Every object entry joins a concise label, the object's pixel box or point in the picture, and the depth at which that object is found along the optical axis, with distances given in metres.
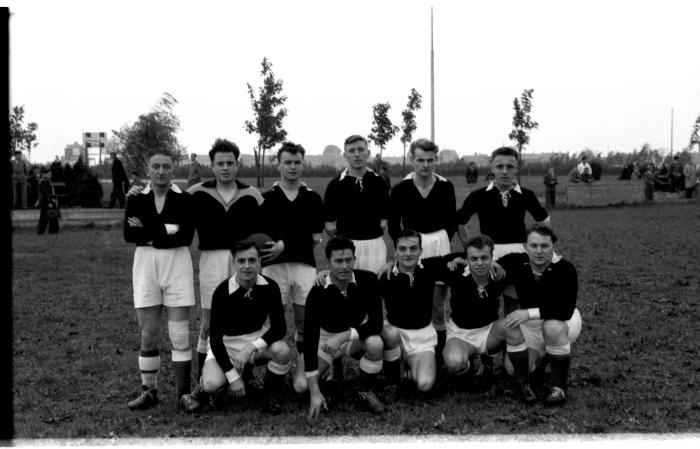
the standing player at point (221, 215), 4.96
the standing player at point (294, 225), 5.21
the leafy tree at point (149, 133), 18.06
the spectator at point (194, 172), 13.90
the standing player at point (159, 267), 4.79
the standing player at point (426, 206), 5.42
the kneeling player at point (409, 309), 5.02
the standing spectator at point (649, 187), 23.41
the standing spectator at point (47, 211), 16.06
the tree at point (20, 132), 27.29
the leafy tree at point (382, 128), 23.86
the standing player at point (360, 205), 5.41
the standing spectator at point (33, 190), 21.56
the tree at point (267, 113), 23.41
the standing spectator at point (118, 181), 18.63
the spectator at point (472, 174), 26.73
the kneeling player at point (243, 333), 4.70
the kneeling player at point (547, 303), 4.86
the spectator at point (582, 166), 22.73
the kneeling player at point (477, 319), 4.94
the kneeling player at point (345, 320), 4.76
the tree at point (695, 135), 35.47
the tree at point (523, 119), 25.98
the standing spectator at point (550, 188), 21.73
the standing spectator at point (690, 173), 26.24
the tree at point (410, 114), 24.70
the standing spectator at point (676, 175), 24.75
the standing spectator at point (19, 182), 20.18
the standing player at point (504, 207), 5.42
